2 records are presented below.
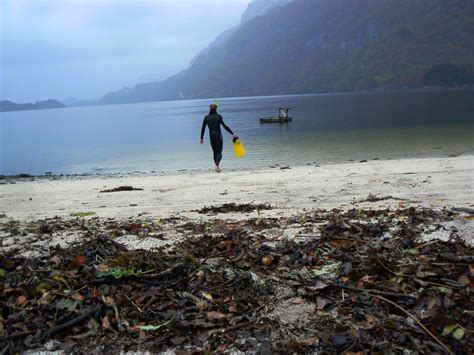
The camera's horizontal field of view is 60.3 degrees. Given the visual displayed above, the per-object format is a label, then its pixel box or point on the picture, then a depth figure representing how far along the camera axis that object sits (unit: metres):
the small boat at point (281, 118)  53.34
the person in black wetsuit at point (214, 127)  13.72
